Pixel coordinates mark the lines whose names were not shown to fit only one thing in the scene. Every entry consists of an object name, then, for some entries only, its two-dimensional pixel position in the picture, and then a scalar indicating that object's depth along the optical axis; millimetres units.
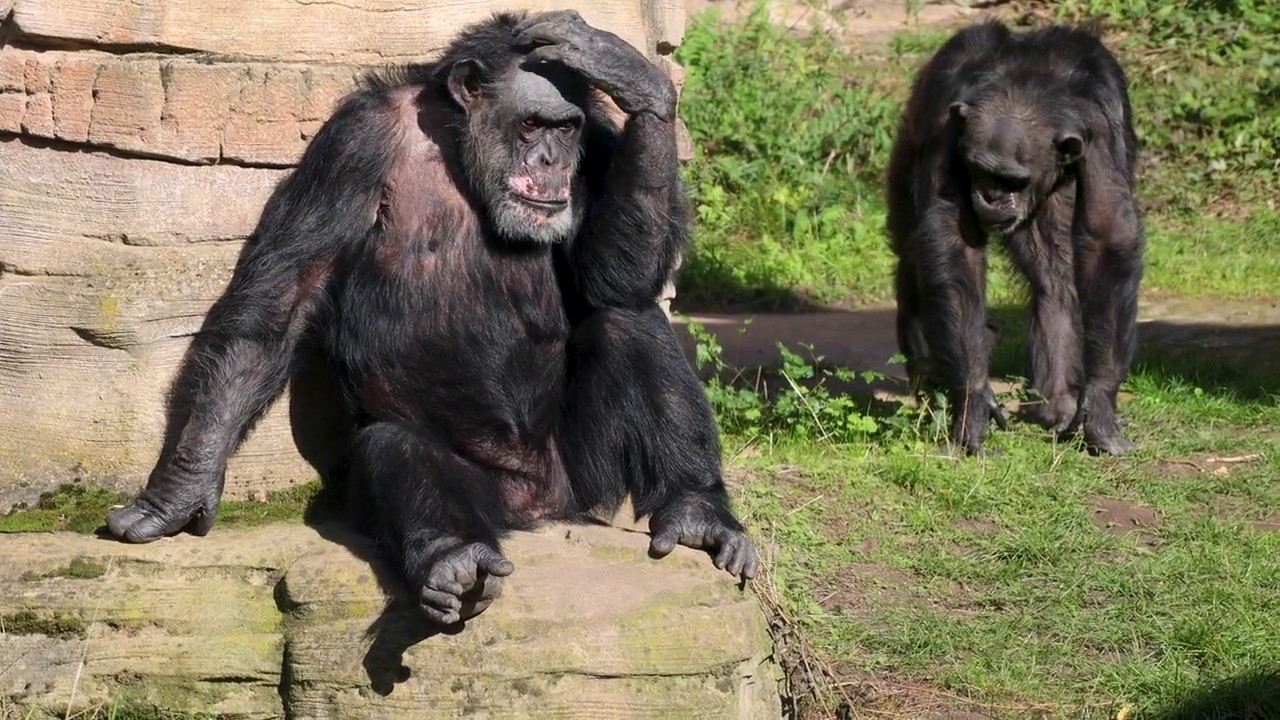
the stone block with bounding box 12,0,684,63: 10297
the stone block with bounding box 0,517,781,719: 8711
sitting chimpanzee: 9711
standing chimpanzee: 15648
